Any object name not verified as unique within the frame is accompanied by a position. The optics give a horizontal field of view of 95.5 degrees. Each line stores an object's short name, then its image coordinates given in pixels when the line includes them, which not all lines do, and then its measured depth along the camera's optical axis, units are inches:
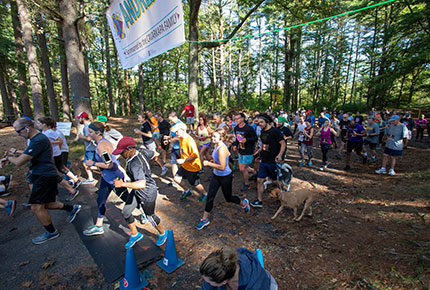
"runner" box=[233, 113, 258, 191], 218.7
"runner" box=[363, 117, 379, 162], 309.0
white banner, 138.9
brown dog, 172.4
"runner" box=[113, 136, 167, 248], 121.0
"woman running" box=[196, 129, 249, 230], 151.5
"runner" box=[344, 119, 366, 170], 285.7
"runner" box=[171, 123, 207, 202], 180.2
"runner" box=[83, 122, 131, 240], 138.8
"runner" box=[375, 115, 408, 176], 252.4
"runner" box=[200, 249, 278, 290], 56.0
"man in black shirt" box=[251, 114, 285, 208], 188.4
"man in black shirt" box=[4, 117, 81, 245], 135.4
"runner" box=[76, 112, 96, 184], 209.9
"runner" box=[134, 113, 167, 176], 259.8
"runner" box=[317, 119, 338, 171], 288.5
